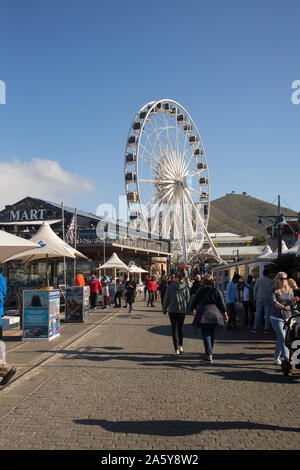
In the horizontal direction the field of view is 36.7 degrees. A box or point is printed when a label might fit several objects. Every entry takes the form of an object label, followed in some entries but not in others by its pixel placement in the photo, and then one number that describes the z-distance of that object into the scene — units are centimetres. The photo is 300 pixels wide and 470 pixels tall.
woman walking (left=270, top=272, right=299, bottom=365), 759
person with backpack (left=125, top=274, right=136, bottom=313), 2002
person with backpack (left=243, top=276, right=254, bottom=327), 1423
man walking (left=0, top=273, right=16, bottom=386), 614
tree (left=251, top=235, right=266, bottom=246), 10661
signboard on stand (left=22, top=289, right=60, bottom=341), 1109
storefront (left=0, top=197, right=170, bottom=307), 3972
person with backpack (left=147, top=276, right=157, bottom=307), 2464
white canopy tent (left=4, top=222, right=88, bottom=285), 1510
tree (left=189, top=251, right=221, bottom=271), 5790
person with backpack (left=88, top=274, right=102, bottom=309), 2145
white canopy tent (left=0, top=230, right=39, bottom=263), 917
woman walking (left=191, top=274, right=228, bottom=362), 841
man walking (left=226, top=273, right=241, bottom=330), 1384
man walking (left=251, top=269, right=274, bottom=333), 1180
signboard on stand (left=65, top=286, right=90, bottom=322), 1579
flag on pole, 3215
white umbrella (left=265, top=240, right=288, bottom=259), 1717
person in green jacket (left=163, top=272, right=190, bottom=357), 914
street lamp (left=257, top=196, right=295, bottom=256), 1999
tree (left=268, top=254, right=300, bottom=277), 1310
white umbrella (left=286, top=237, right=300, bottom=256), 1649
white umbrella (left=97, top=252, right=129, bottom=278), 2850
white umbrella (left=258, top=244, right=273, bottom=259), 2240
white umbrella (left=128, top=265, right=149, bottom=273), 3349
